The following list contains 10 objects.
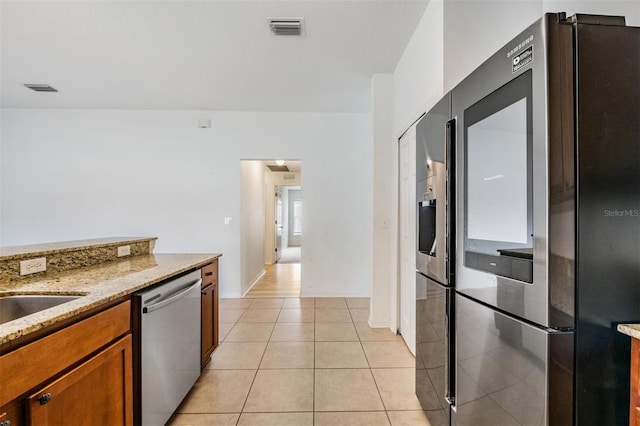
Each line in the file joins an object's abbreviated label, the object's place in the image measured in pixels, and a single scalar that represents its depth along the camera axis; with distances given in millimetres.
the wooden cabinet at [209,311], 2194
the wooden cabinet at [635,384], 771
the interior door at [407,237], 2549
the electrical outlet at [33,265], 1488
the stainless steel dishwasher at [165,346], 1395
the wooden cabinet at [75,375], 824
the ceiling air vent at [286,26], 2320
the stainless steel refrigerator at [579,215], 832
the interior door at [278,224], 7996
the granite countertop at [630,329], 756
